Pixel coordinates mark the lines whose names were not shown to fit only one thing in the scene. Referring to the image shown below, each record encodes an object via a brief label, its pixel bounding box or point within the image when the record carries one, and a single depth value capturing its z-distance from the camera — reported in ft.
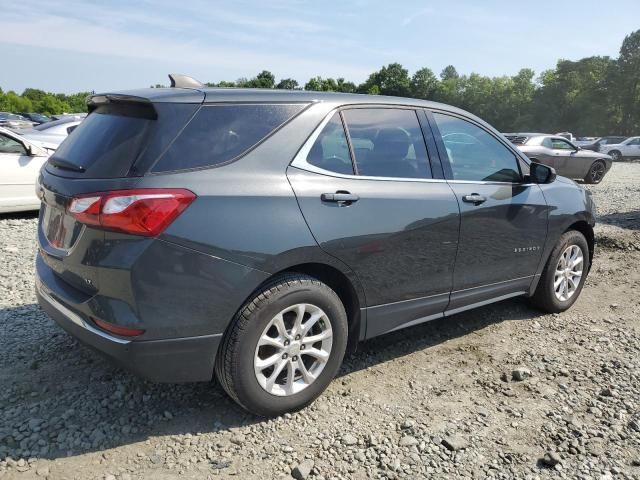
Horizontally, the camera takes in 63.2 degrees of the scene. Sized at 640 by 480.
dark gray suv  7.85
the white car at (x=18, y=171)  24.77
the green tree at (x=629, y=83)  181.16
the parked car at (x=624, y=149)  97.22
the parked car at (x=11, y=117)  115.60
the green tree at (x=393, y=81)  275.59
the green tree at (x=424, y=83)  281.80
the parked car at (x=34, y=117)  126.00
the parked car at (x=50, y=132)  32.58
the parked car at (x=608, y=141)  101.20
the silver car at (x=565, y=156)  48.39
